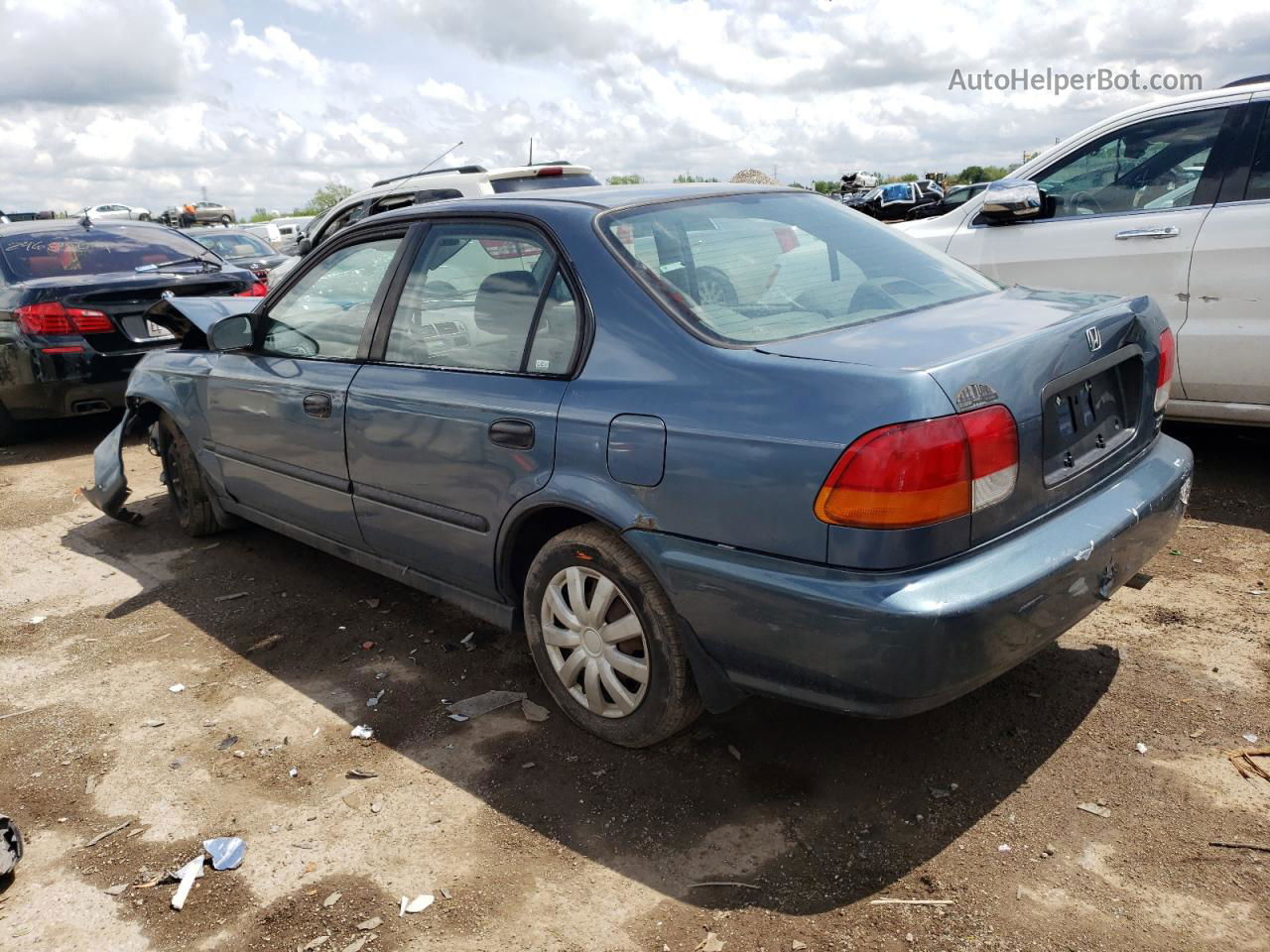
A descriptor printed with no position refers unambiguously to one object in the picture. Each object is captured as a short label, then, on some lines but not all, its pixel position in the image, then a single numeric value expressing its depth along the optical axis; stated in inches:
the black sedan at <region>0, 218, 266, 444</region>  291.1
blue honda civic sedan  95.6
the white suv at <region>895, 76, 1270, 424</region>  190.1
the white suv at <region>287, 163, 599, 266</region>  364.5
